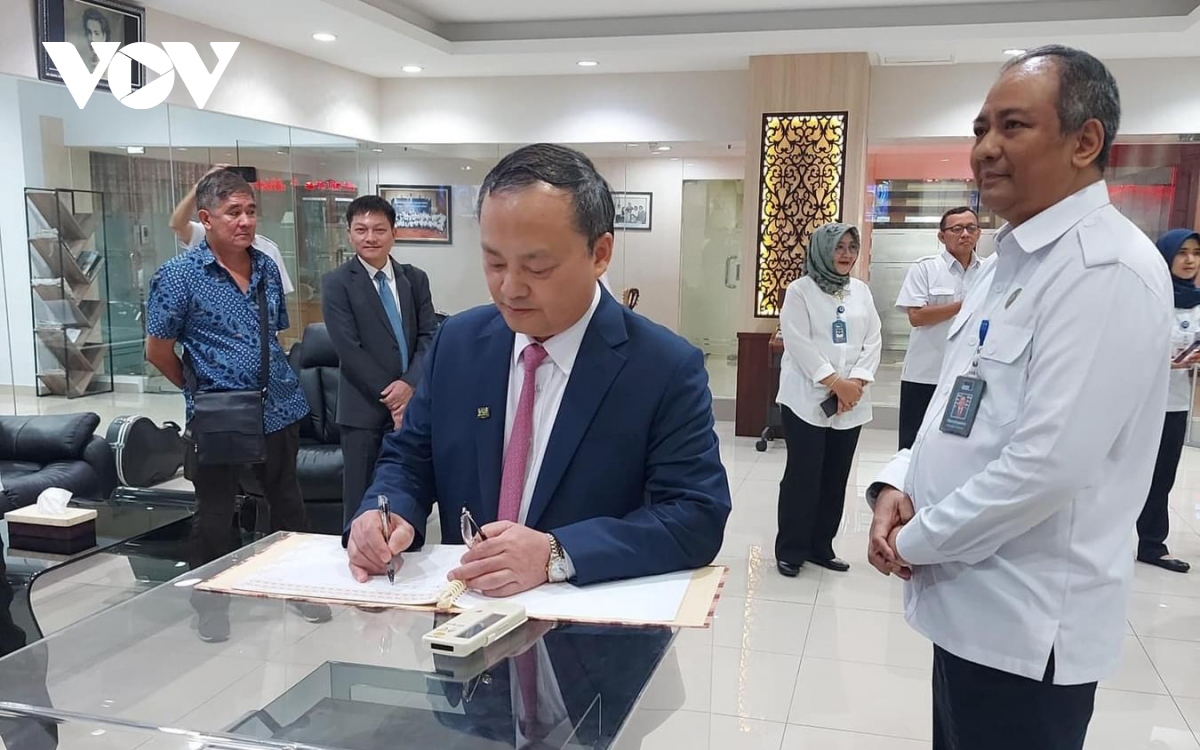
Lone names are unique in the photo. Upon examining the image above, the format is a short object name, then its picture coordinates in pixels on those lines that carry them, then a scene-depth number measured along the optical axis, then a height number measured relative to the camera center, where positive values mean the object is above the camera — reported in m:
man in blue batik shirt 3.05 -0.28
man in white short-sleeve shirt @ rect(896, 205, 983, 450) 4.32 -0.18
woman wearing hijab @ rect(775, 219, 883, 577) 3.82 -0.49
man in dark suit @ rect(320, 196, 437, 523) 3.80 -0.40
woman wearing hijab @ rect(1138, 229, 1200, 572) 4.00 -0.57
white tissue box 3.18 -1.04
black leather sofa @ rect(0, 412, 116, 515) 4.36 -1.04
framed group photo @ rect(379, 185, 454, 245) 7.97 +0.35
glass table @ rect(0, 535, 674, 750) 1.04 -0.56
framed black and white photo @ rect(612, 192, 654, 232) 8.01 +0.43
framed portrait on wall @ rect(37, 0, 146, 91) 4.87 +1.28
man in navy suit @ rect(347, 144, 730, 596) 1.33 -0.29
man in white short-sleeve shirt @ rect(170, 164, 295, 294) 5.00 +0.12
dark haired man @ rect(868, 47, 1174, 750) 1.33 -0.25
